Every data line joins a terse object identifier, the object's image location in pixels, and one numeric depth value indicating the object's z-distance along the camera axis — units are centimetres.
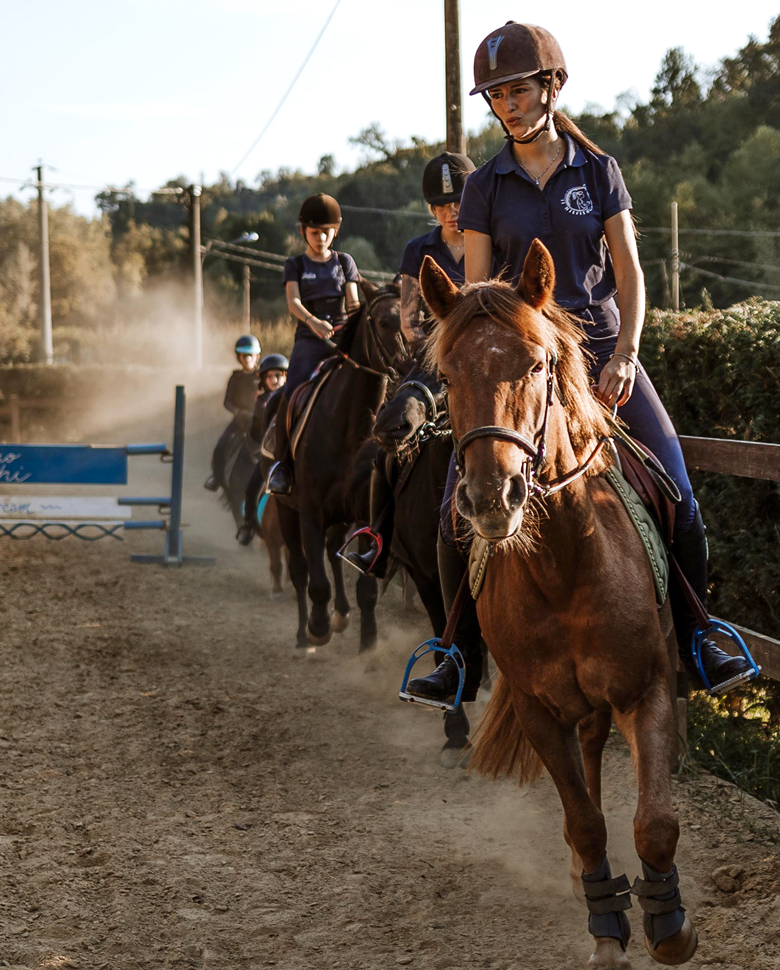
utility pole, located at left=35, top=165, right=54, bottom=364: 4012
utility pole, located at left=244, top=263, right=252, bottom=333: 5172
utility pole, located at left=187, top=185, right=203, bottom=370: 3769
